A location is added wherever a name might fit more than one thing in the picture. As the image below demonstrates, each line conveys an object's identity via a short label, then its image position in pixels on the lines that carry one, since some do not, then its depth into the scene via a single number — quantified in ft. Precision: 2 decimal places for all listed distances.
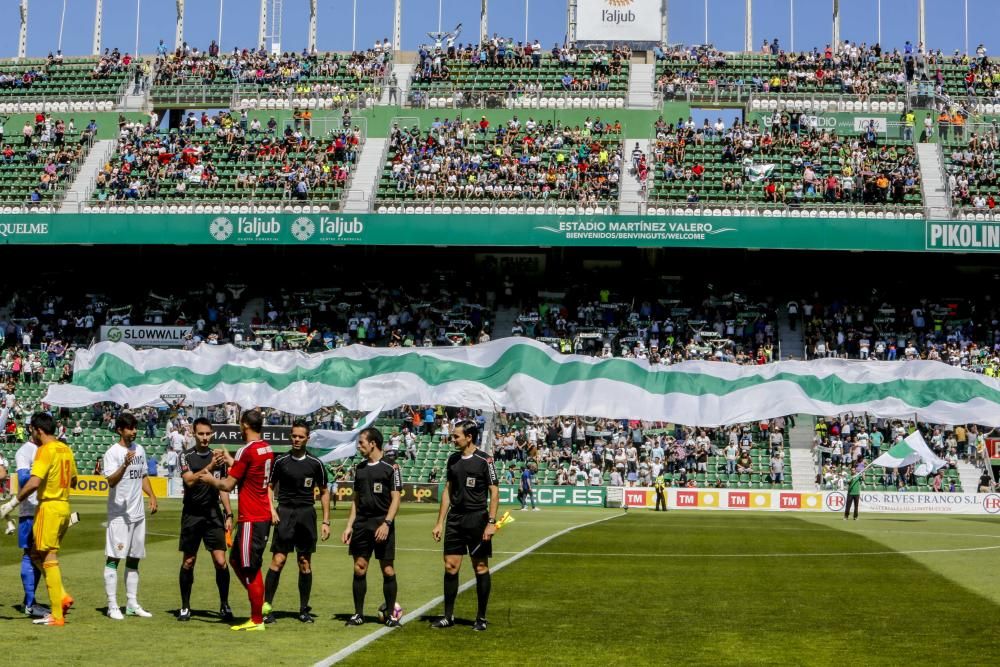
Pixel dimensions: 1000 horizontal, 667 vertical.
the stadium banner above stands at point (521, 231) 170.40
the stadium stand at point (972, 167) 175.83
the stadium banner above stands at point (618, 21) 217.97
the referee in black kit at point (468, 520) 45.21
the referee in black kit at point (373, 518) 45.75
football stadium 141.28
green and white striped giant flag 140.26
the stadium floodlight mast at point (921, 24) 223.55
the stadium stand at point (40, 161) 189.37
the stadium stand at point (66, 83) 217.15
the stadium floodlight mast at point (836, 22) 224.35
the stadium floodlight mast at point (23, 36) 240.53
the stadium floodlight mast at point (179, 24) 234.79
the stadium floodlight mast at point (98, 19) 241.35
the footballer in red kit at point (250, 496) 44.50
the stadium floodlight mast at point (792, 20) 226.03
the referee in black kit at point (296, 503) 45.73
